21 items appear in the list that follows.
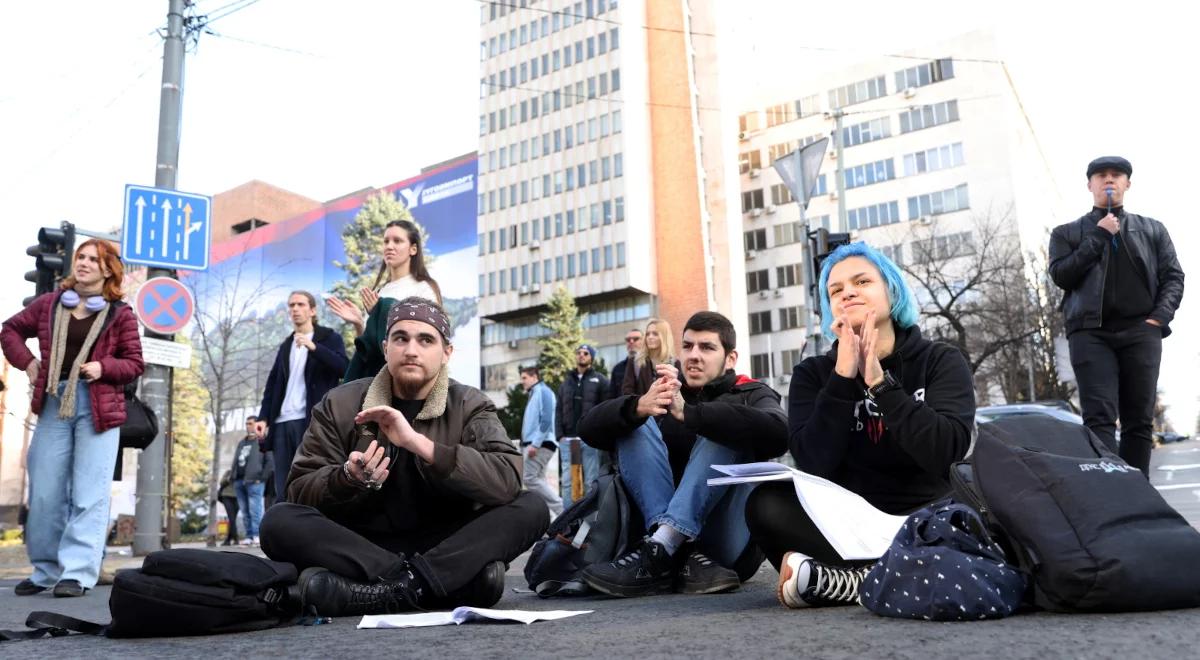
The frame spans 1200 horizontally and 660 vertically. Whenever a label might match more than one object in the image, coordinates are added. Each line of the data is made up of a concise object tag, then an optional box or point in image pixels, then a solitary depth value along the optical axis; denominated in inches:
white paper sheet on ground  116.6
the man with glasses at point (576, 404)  482.9
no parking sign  327.3
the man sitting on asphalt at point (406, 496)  135.6
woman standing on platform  208.5
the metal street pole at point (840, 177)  778.5
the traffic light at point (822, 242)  398.6
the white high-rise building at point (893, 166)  2300.7
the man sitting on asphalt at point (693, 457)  159.3
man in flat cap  214.5
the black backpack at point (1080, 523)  92.8
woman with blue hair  119.9
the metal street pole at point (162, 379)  338.6
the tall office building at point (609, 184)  2513.5
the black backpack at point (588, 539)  170.1
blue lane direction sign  340.5
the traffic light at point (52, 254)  329.7
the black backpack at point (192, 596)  113.7
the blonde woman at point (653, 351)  336.2
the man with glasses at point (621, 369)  424.5
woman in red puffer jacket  213.2
